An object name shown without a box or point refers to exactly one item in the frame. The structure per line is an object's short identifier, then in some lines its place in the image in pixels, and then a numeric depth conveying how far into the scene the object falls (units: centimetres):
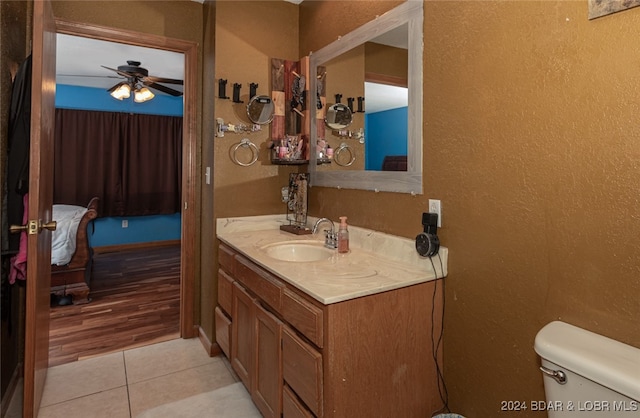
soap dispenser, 185
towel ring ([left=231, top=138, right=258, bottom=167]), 244
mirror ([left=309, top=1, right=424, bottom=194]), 162
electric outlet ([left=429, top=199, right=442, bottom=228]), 152
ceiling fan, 387
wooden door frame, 260
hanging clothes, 176
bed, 336
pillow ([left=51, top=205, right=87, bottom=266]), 334
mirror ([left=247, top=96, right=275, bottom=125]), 245
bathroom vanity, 124
